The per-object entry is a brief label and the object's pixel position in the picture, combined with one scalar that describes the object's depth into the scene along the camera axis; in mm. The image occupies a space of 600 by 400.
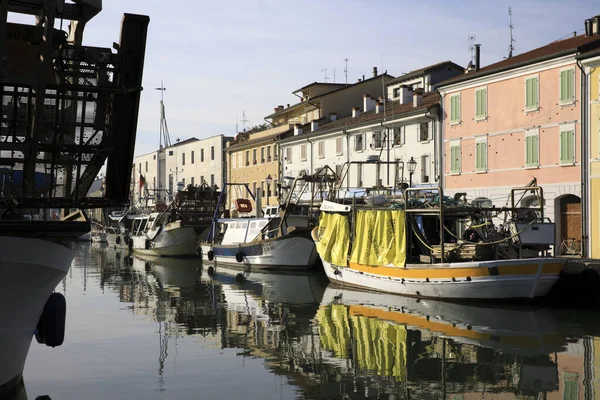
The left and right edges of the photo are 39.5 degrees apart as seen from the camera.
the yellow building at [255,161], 68938
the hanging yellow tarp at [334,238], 32781
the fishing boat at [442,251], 25719
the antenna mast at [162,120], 81625
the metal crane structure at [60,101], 11914
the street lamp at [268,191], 68062
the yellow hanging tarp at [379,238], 28719
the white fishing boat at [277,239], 41062
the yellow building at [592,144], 36469
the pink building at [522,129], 38344
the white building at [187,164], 80312
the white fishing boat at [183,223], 56094
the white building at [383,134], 48656
